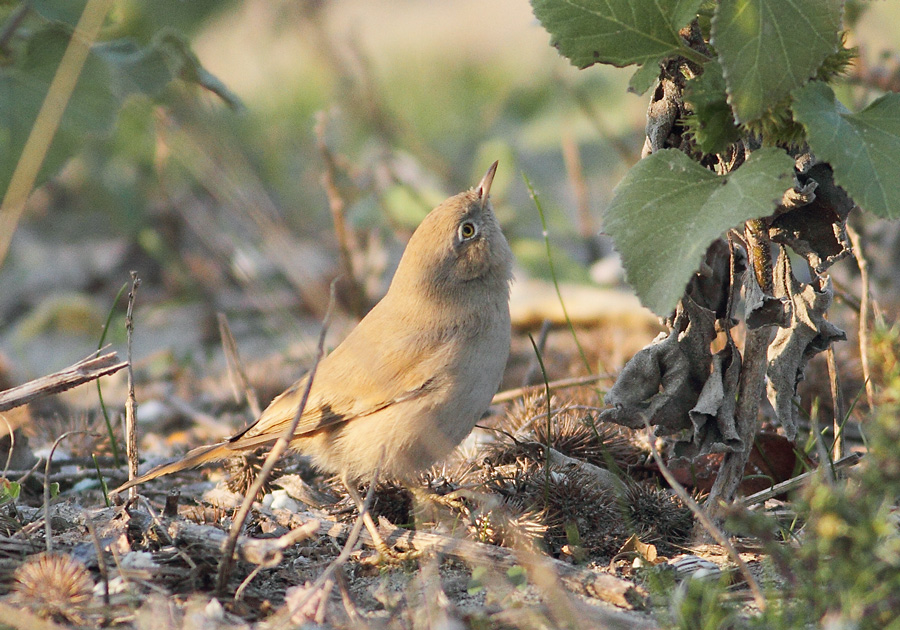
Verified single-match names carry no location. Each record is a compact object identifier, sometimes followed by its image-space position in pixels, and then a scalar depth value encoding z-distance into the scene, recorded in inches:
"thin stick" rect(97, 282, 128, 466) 268.8
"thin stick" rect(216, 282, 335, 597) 176.1
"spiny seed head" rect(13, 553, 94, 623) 185.0
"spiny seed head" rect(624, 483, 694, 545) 233.6
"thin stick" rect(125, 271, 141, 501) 218.7
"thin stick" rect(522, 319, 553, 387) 306.8
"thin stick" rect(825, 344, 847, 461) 234.5
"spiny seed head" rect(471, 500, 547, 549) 220.1
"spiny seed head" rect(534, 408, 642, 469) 260.5
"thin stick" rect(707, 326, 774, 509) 215.6
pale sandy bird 259.8
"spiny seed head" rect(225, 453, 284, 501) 270.5
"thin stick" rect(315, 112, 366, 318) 400.5
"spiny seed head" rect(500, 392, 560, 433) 278.5
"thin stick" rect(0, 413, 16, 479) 260.2
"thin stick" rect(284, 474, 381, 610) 174.2
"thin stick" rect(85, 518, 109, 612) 184.9
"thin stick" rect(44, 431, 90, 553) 202.8
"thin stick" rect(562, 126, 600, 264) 536.7
